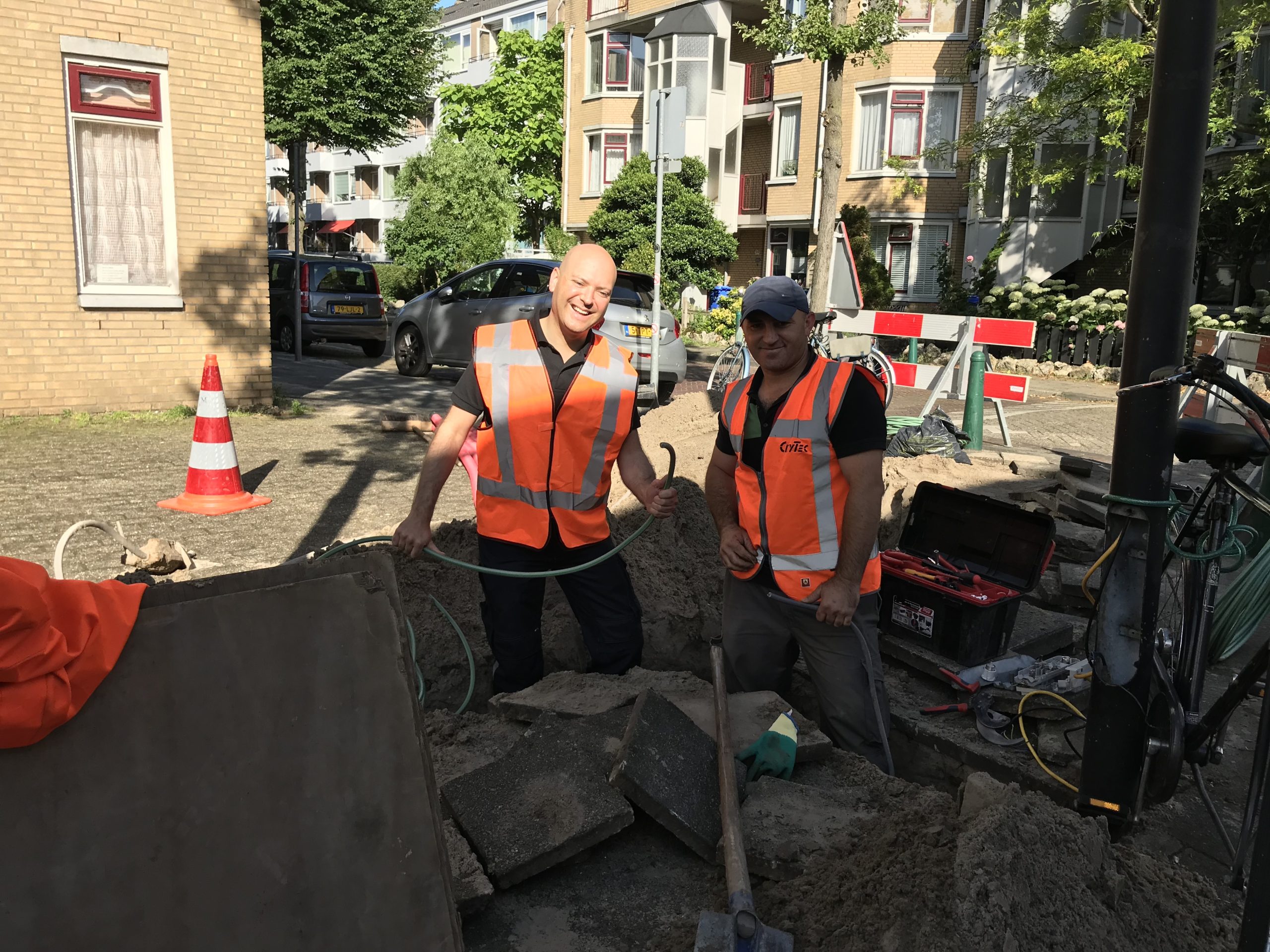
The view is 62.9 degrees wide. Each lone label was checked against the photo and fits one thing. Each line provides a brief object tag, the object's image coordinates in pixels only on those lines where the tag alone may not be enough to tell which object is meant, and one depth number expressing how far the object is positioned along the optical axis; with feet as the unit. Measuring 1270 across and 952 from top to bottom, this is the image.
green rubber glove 11.04
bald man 13.09
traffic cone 24.40
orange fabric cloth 6.52
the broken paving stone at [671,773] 9.67
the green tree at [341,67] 86.84
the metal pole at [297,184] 56.90
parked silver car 45.16
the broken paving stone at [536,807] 9.30
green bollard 33.71
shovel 7.75
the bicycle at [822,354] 39.01
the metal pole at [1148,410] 10.14
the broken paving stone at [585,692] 12.34
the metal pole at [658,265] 42.09
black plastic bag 27.20
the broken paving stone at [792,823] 9.32
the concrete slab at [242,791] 6.87
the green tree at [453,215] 123.54
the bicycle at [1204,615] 10.63
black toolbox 16.29
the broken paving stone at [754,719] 11.43
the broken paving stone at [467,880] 8.76
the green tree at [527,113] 147.23
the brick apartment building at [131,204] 34.09
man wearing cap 12.26
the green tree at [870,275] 91.97
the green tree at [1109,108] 65.51
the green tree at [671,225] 95.40
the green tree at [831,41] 60.39
